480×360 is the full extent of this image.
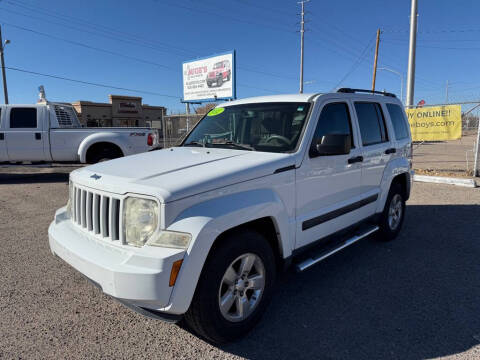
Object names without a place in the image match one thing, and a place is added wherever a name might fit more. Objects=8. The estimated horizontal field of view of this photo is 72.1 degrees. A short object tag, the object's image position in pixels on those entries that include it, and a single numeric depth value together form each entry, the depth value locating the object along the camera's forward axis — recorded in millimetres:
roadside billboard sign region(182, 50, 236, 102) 19156
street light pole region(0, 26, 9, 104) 23177
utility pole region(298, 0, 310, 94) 33875
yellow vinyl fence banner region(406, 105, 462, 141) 10421
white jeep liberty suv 2137
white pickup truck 9125
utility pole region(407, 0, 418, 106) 14164
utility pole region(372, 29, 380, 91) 28062
